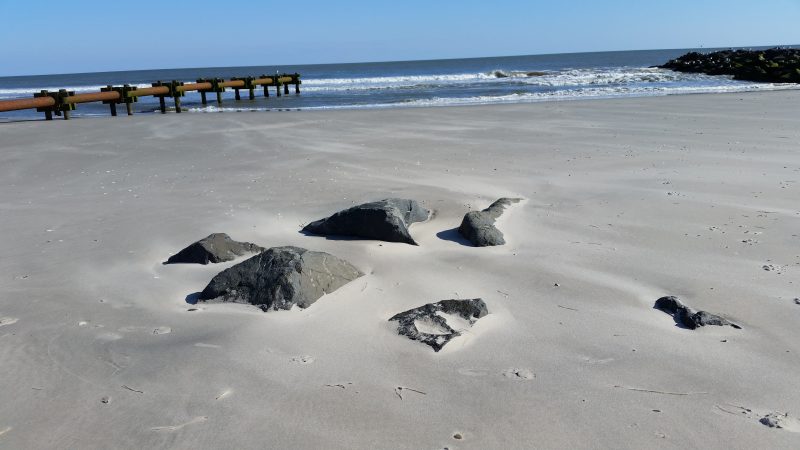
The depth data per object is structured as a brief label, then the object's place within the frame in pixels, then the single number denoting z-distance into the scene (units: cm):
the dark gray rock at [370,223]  415
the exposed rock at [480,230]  416
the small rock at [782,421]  214
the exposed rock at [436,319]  285
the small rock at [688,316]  294
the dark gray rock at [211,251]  388
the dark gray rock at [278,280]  324
